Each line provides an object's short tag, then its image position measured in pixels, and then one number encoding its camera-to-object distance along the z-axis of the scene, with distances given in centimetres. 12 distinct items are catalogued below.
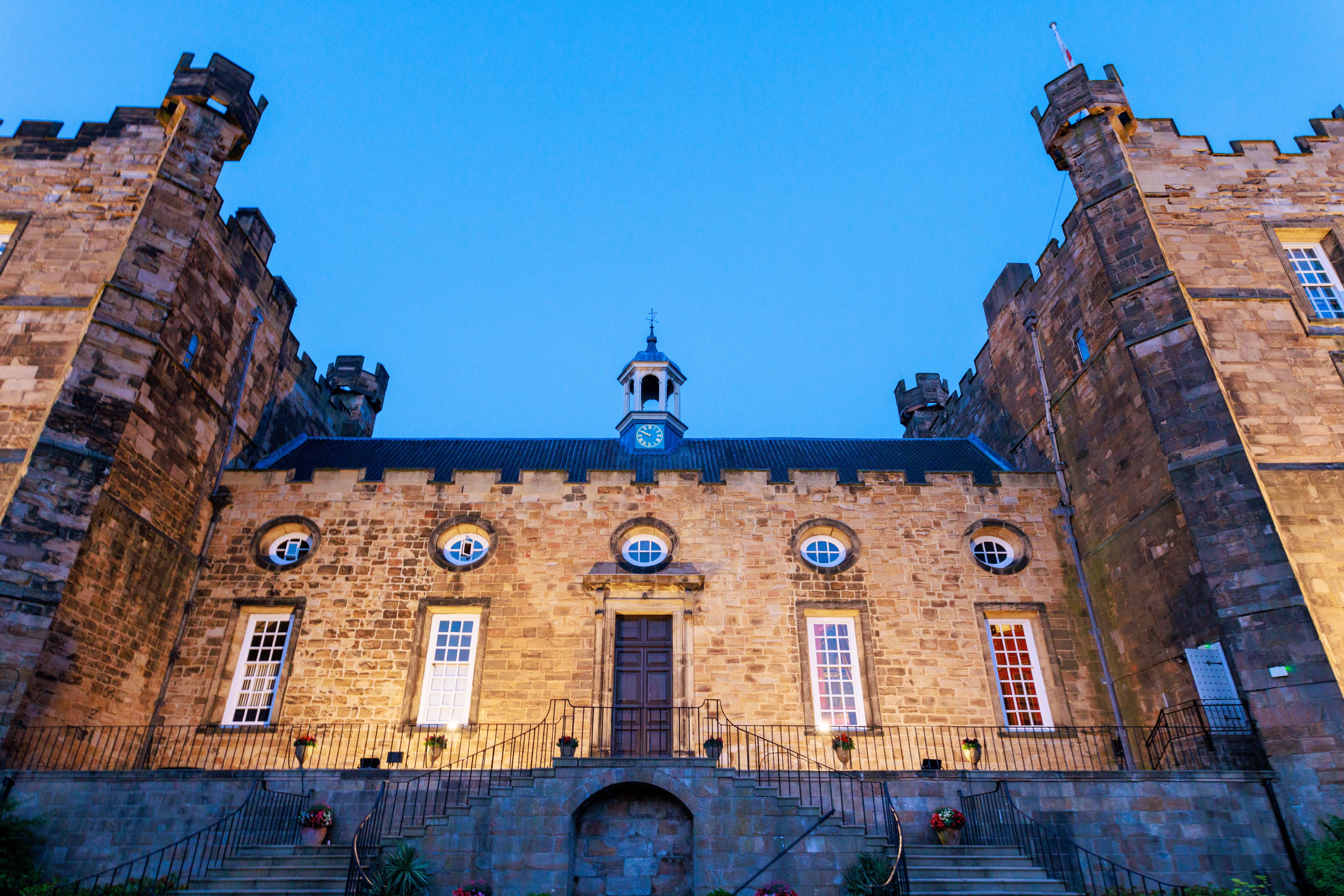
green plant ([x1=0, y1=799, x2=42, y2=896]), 1141
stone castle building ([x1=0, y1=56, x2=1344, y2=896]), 1272
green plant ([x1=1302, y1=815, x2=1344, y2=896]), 1152
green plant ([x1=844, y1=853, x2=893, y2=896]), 1089
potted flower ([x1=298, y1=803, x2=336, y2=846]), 1241
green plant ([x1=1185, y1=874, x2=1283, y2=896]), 1175
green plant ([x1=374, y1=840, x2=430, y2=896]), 1095
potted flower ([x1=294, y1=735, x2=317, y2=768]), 1559
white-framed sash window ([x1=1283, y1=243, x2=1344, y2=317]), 1736
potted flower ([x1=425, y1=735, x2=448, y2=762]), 1589
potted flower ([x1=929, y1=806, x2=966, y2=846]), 1244
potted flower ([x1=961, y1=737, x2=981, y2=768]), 1563
